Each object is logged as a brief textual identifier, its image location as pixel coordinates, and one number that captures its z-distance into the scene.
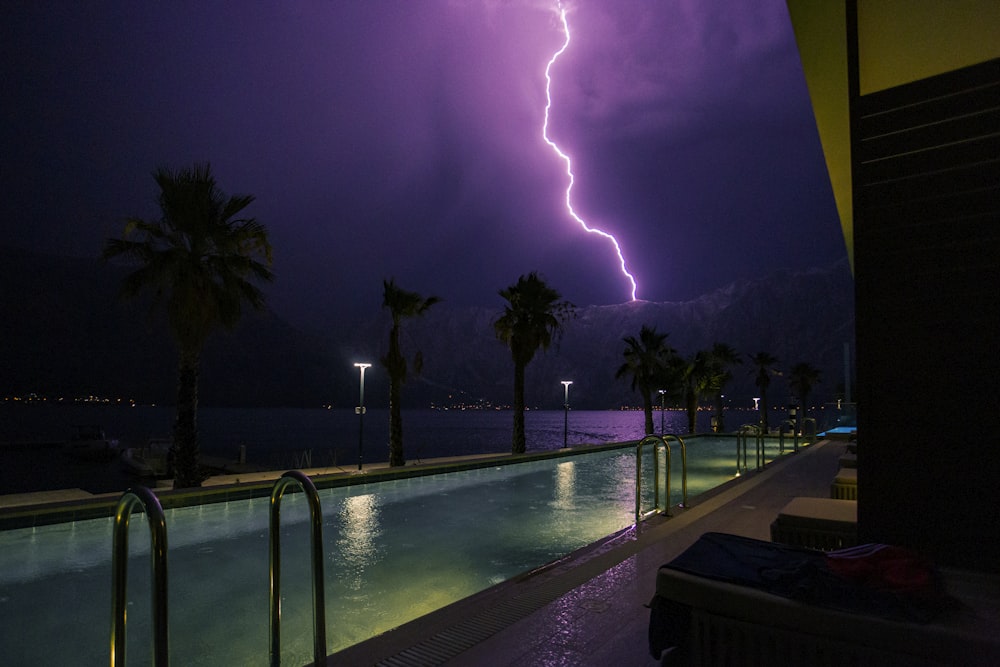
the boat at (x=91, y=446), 31.22
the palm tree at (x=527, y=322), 20.34
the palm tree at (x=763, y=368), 42.70
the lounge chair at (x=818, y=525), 3.62
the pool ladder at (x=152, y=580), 1.97
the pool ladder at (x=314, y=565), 2.61
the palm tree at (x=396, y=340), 17.05
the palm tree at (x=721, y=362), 33.74
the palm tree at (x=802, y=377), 55.94
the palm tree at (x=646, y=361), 29.28
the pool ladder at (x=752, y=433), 10.03
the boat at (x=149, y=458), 22.34
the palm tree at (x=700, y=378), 33.03
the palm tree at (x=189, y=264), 11.34
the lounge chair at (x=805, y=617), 1.78
